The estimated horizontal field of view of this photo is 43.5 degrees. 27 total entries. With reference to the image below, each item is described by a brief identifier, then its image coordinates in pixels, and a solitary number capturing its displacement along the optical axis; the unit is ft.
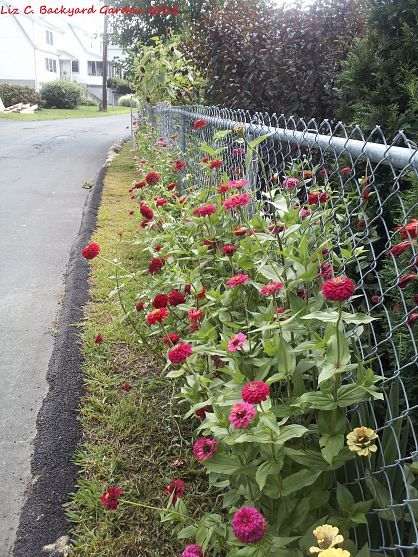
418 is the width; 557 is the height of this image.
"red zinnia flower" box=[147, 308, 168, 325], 6.90
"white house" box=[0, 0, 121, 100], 137.69
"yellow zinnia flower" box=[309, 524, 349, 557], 3.80
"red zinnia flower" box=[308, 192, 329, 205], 6.48
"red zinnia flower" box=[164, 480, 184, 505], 5.97
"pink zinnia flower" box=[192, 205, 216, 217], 7.79
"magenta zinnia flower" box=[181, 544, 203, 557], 4.80
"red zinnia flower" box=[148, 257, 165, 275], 8.14
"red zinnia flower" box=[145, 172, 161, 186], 10.46
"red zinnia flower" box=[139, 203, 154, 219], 9.98
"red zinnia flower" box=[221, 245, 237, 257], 6.93
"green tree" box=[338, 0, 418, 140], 9.45
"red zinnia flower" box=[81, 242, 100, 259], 8.04
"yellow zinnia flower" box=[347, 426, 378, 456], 4.44
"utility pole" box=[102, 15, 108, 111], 97.09
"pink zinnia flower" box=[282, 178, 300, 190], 7.01
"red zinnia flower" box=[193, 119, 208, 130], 10.68
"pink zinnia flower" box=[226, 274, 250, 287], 6.20
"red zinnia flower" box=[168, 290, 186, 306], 6.97
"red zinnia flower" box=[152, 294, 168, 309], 6.90
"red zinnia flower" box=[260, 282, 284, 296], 5.47
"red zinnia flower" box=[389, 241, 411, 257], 4.39
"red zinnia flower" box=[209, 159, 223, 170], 8.76
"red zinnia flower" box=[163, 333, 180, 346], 7.29
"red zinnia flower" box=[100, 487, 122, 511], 5.97
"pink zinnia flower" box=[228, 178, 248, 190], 7.21
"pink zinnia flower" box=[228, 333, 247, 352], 5.28
